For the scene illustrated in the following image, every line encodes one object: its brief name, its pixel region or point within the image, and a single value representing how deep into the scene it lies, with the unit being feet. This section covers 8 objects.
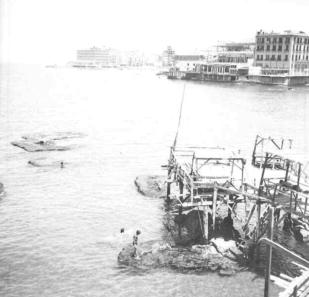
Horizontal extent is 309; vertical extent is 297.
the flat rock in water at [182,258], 72.28
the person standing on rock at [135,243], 77.15
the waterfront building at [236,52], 531.50
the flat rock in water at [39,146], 164.22
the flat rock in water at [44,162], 141.69
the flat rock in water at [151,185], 113.80
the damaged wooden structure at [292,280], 41.86
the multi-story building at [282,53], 457.27
